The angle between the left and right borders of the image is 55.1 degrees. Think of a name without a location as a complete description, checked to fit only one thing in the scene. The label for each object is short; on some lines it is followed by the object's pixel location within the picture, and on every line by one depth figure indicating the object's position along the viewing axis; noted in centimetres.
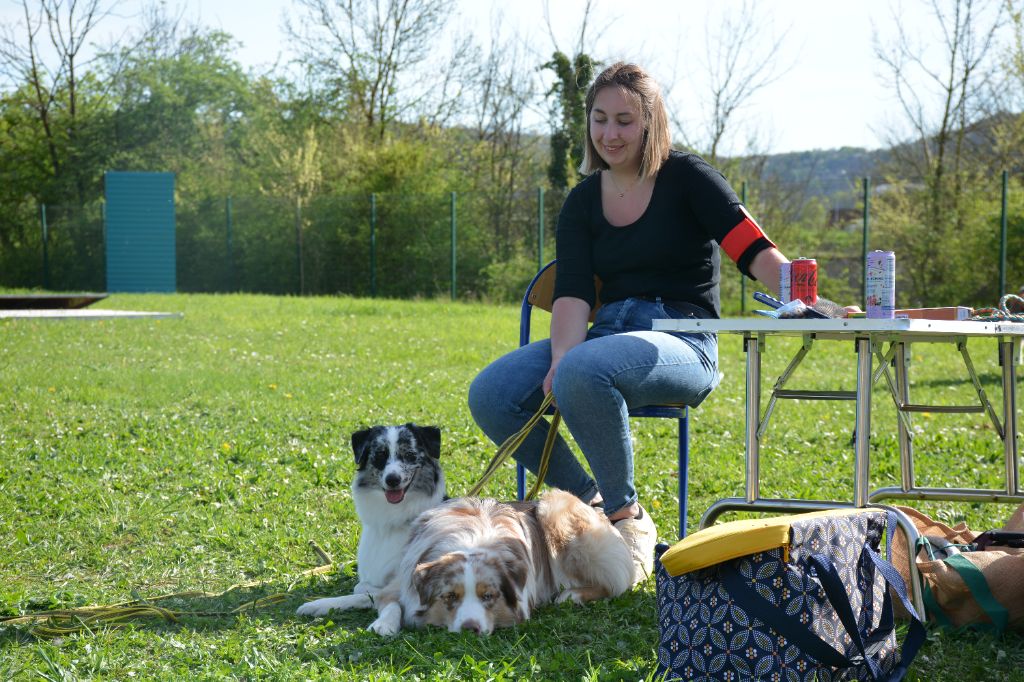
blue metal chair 385
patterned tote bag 245
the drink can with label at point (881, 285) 306
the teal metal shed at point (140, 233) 2472
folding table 308
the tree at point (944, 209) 1672
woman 355
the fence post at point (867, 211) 1667
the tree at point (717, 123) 2136
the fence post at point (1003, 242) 1553
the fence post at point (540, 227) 1872
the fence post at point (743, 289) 1720
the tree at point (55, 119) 2895
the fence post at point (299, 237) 2267
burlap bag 295
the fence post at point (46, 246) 2523
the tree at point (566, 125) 2183
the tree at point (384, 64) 2672
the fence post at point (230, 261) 2416
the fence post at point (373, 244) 2098
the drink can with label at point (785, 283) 330
